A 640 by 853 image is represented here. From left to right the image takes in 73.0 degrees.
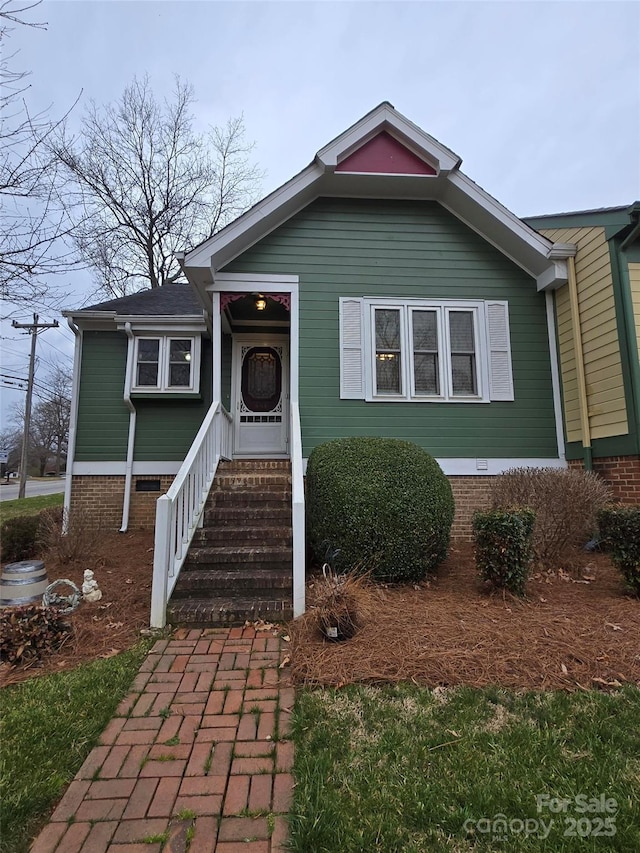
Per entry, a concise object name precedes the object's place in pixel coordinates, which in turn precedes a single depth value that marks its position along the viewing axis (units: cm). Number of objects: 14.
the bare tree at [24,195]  493
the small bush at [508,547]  420
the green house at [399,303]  684
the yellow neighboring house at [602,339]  596
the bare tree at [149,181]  1667
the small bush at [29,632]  329
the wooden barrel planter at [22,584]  417
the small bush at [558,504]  509
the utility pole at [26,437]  2239
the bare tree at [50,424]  3125
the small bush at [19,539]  685
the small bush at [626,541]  416
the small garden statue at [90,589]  445
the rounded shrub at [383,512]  461
